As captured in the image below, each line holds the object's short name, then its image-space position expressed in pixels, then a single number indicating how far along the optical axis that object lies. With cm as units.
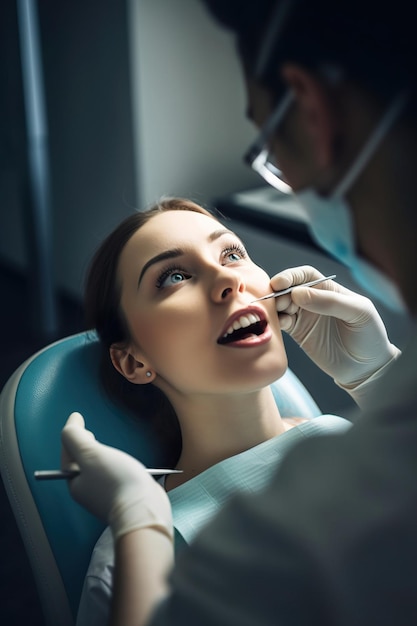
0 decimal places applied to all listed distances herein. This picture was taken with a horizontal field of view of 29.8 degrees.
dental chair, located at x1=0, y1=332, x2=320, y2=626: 112
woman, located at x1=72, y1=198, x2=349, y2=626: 112
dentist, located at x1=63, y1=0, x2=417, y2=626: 57
